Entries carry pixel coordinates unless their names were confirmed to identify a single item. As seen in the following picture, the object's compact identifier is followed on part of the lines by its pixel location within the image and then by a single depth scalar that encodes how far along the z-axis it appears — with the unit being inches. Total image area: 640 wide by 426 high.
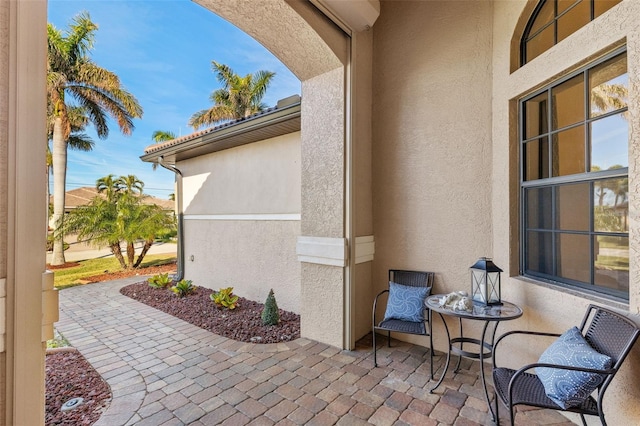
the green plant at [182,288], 239.3
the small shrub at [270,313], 177.0
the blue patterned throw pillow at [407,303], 131.2
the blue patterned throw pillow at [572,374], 70.7
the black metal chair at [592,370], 70.3
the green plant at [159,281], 261.7
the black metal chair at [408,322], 123.2
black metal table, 99.4
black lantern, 112.7
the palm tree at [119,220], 330.3
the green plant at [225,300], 207.6
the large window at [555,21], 99.0
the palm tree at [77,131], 426.6
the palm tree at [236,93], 634.2
